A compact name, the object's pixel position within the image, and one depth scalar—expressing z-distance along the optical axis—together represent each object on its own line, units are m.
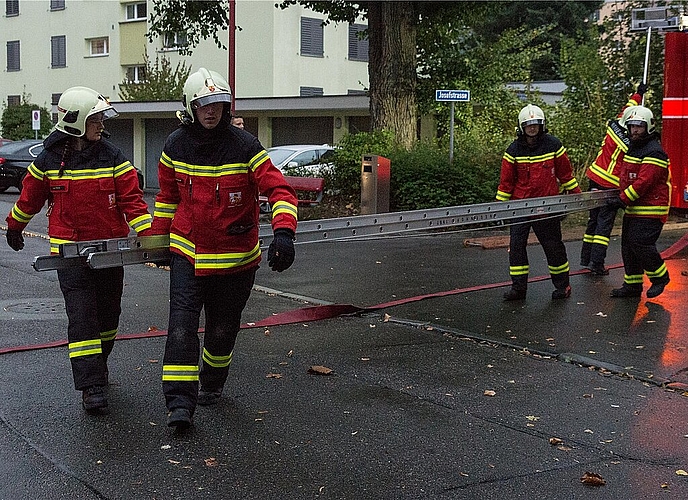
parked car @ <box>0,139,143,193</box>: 25.34
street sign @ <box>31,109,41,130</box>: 34.00
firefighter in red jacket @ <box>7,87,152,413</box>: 5.68
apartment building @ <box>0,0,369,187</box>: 29.83
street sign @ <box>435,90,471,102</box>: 16.64
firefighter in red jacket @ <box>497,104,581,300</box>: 9.16
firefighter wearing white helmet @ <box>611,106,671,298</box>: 9.11
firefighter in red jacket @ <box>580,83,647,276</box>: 10.26
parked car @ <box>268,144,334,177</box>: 18.30
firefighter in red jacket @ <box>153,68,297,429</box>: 5.28
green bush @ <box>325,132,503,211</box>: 16.62
